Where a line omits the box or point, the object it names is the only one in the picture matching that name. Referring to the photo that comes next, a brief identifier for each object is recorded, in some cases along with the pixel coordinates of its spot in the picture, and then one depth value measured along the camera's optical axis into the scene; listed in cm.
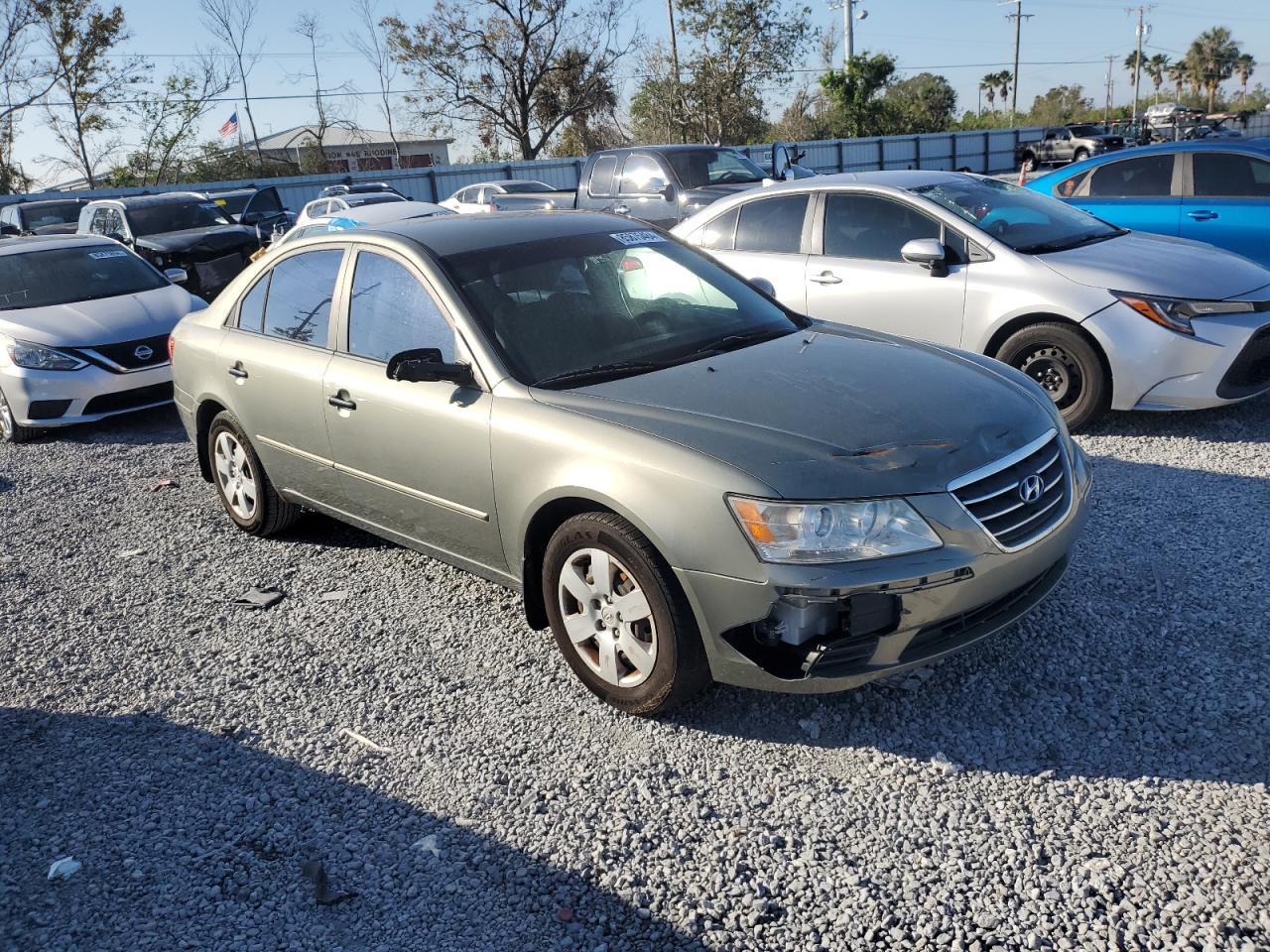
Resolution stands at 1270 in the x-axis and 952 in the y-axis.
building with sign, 4650
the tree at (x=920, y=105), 4609
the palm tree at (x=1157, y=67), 8719
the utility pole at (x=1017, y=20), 6669
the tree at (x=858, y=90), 4394
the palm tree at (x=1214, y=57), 7819
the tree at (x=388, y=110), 4028
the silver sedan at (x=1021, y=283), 573
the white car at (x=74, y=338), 802
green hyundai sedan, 301
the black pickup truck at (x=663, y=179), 1286
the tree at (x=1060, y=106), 6506
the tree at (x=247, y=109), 3822
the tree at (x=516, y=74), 3916
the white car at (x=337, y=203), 1889
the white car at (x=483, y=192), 2094
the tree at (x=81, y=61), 3384
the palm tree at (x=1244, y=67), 8251
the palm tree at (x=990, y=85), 7881
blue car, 835
